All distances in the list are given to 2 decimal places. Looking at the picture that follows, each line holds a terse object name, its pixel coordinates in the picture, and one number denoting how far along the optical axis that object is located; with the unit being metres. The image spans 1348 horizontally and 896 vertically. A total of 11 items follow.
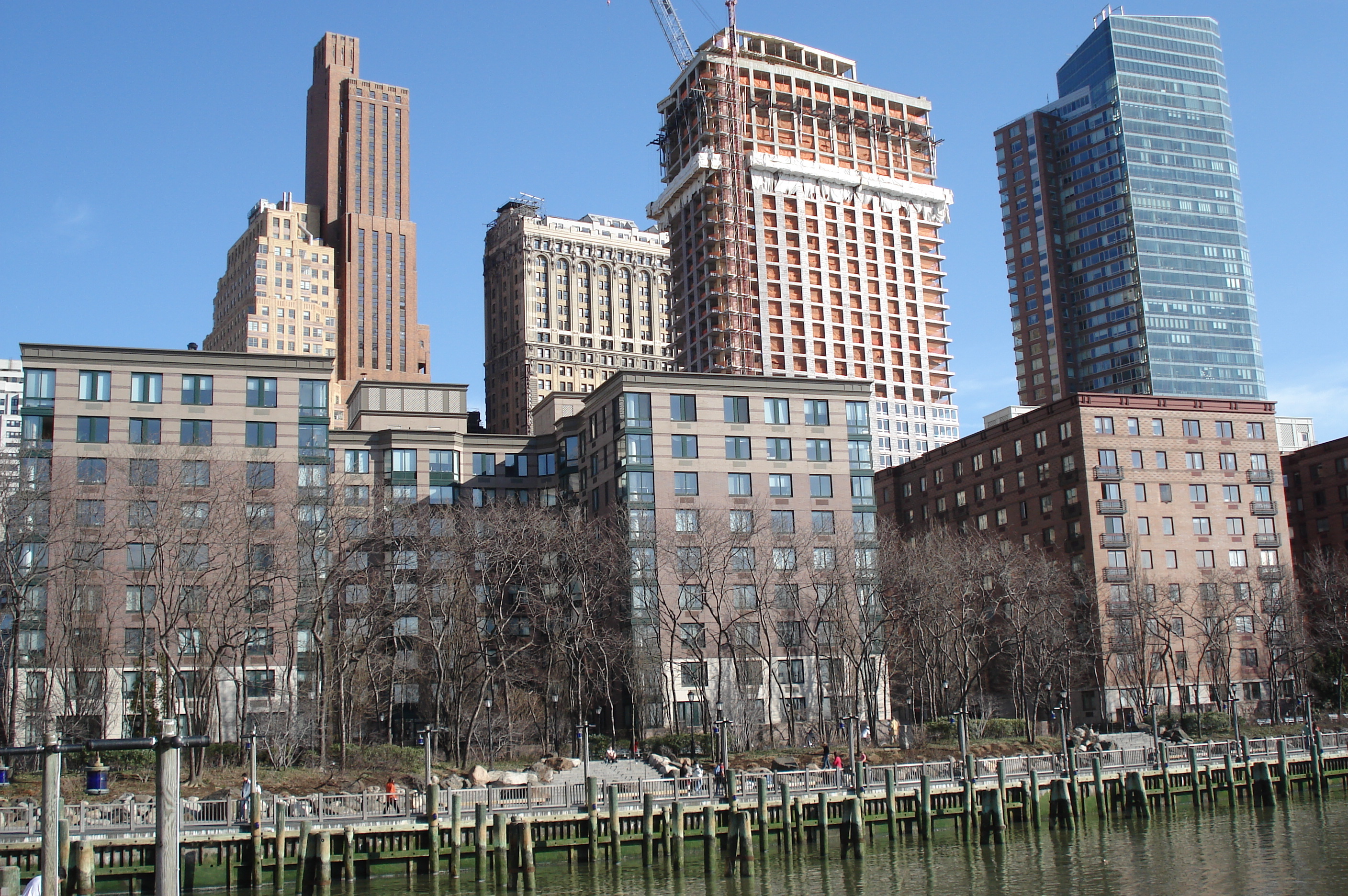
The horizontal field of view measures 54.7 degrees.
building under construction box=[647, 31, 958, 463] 170.12
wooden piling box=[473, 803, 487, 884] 48.72
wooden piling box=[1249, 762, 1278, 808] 64.75
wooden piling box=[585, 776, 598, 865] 51.09
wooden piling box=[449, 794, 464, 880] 49.09
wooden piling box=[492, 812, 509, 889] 47.81
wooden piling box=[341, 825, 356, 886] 47.59
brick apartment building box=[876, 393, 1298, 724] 95.12
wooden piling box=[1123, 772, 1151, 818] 61.44
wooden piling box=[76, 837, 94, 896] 43.22
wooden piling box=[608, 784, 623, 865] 51.16
